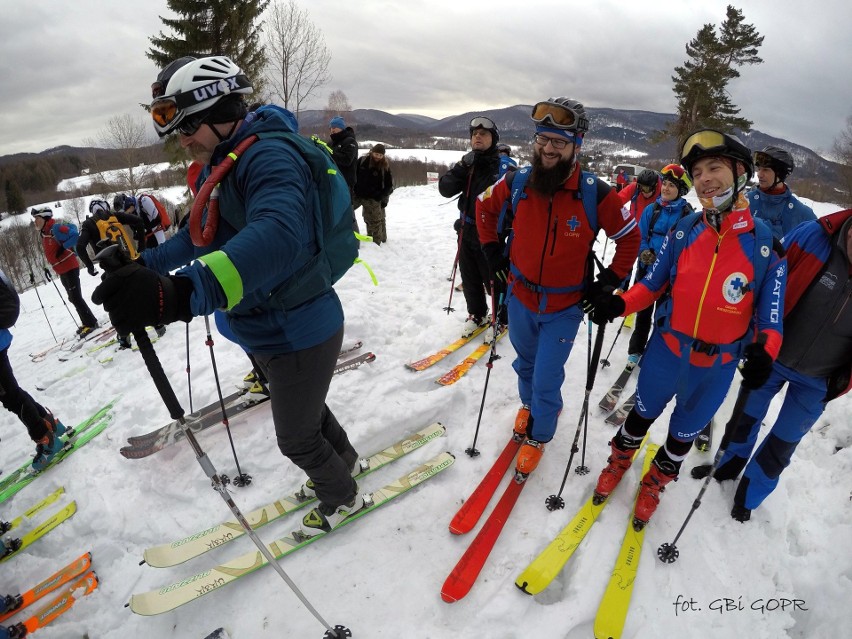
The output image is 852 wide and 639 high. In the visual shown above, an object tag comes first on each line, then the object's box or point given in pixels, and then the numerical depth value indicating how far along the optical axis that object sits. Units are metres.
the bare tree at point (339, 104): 34.03
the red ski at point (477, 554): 2.69
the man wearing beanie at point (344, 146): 7.86
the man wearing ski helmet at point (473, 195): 5.29
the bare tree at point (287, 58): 15.75
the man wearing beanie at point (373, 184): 9.62
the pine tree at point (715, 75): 26.66
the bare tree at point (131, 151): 33.56
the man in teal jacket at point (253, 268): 1.42
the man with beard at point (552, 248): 3.13
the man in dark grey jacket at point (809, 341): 2.67
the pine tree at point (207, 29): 13.73
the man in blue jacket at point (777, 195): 4.47
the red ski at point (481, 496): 3.16
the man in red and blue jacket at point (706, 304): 2.55
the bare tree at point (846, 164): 25.17
